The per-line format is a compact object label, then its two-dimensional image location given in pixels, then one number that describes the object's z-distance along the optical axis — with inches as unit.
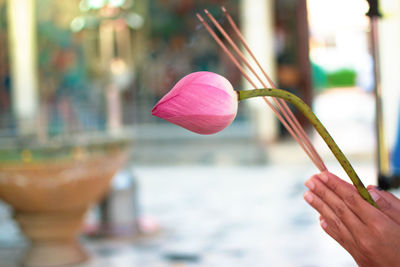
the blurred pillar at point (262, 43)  355.6
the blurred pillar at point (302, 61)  371.2
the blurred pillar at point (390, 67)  264.2
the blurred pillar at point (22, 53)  395.9
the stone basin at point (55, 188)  118.7
